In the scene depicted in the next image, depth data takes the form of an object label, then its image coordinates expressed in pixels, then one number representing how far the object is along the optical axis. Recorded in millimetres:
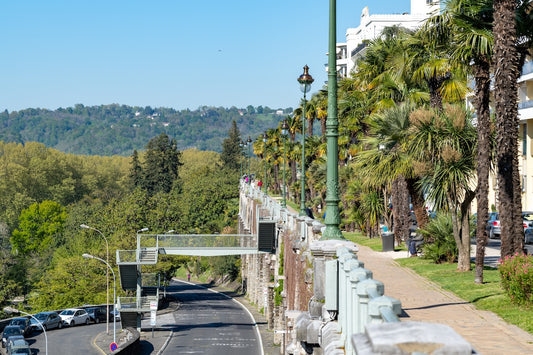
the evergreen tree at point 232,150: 165500
